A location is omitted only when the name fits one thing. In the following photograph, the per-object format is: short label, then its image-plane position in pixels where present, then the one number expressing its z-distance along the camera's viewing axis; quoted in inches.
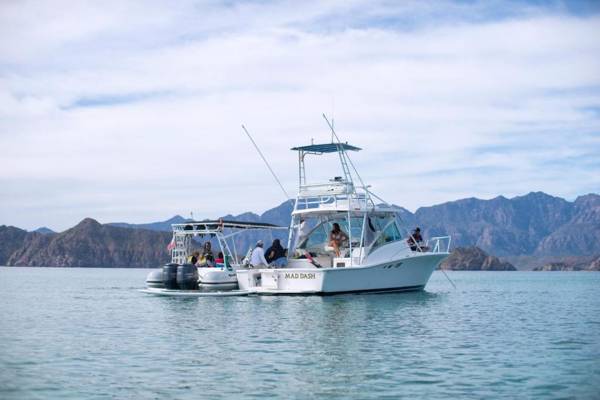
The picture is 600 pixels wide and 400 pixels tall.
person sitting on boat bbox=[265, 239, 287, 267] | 1347.2
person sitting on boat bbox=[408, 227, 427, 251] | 1431.1
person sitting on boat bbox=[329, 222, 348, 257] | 1353.3
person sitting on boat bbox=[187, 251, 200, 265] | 1396.4
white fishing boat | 1298.0
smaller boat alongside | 1333.7
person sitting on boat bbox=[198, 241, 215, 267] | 1397.6
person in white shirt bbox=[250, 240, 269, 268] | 1332.4
